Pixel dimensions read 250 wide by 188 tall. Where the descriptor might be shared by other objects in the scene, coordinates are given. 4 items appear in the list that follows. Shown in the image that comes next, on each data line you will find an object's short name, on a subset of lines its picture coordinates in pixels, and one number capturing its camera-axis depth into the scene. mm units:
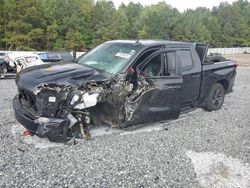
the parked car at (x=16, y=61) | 7643
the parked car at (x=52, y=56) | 9363
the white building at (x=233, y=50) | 40348
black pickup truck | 2783
